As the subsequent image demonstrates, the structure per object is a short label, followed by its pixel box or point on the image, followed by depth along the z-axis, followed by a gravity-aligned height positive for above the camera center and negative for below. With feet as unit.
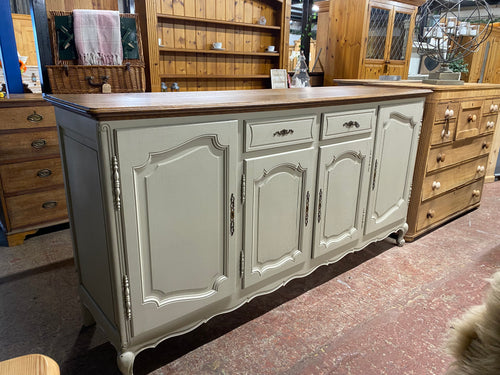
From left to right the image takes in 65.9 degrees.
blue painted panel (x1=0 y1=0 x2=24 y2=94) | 7.80 +0.09
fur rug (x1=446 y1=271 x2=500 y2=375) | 1.65 -1.19
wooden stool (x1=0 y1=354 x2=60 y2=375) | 1.79 -1.39
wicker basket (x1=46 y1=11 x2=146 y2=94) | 8.53 -0.35
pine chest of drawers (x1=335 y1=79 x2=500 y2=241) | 7.52 -1.71
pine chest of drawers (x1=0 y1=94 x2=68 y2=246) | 7.13 -2.03
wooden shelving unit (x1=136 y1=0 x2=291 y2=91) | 11.09 +0.64
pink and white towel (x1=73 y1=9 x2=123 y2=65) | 8.65 +0.49
